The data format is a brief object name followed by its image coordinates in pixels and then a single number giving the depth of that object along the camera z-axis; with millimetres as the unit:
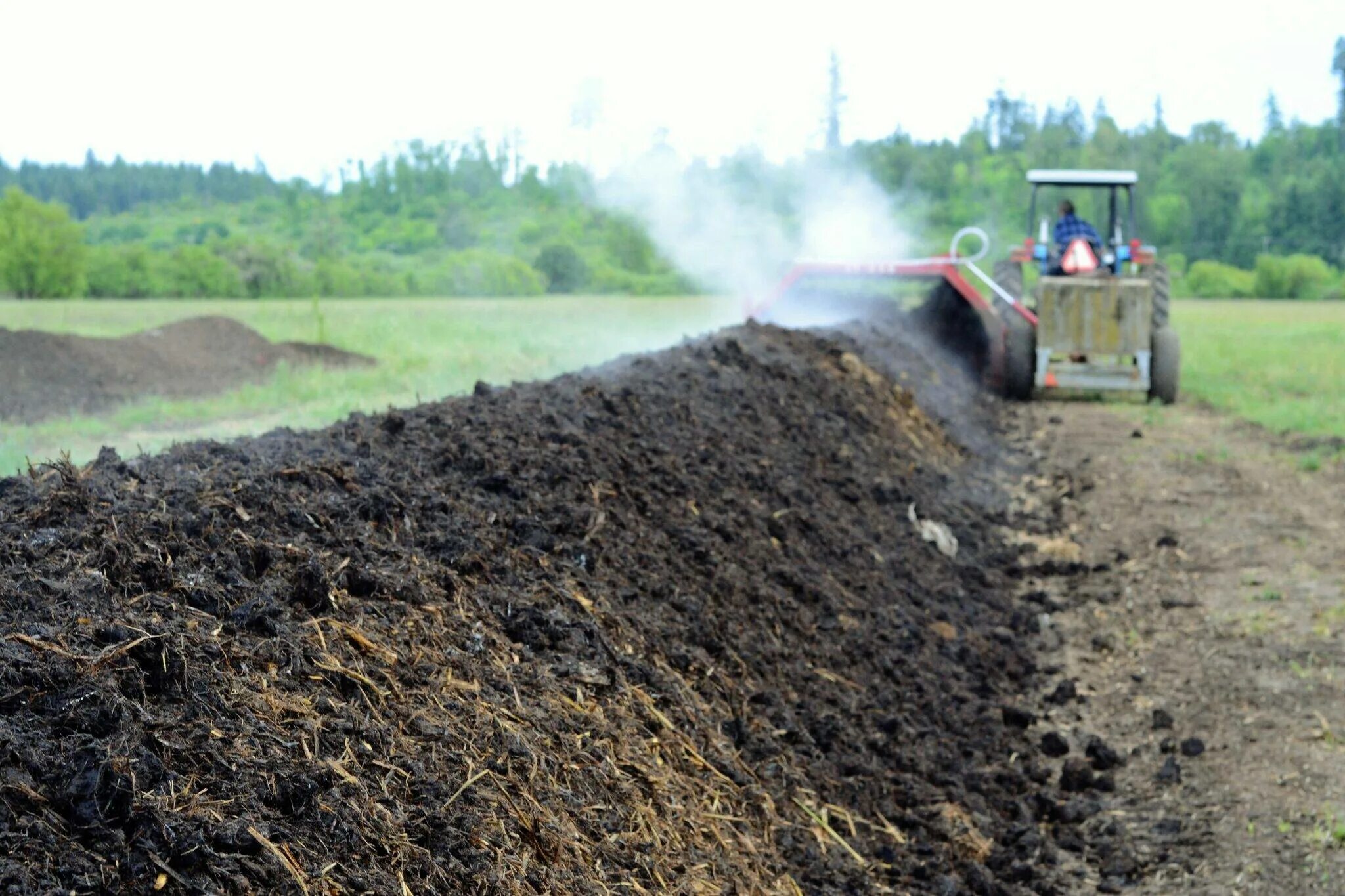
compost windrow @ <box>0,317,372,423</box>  13445
